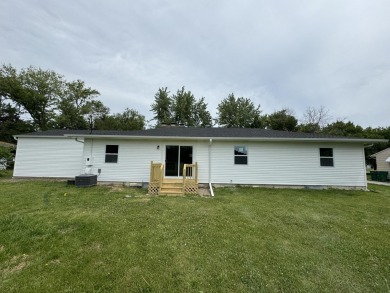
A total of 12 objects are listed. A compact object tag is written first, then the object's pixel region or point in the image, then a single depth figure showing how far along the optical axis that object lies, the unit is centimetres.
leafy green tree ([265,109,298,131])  2642
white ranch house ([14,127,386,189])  949
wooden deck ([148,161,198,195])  791
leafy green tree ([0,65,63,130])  2403
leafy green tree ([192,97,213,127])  2877
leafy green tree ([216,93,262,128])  2744
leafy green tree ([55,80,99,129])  2609
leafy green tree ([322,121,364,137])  2691
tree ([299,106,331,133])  2459
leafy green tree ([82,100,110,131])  2798
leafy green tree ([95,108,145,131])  2842
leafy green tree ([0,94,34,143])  2452
